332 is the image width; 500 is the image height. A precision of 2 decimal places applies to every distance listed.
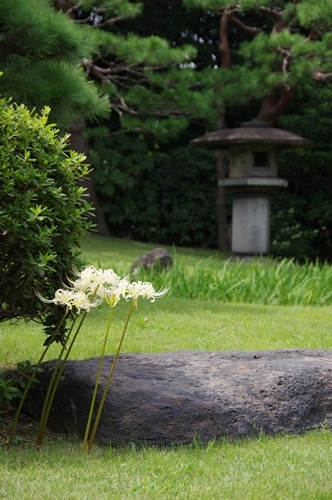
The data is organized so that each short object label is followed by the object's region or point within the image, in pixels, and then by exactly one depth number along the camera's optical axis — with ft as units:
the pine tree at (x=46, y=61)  19.42
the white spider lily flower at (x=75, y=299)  9.98
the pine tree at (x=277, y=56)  38.22
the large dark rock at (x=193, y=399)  10.82
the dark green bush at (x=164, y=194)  50.08
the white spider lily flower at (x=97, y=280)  9.98
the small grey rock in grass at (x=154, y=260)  28.66
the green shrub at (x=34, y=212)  10.55
